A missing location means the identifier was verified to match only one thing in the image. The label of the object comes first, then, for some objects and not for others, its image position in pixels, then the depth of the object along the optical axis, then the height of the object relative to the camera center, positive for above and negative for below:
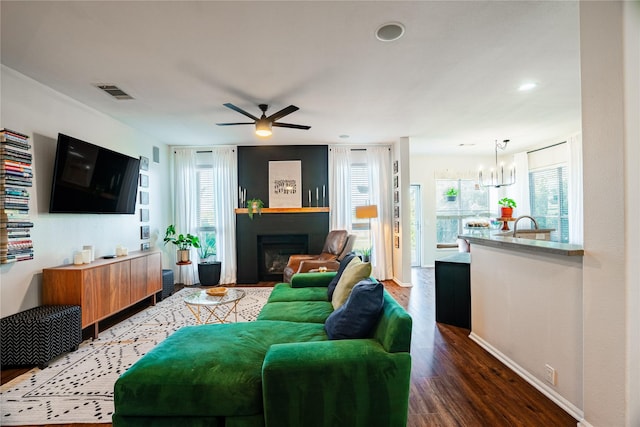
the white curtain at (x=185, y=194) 5.64 +0.45
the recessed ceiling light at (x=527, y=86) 3.12 +1.39
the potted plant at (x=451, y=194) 7.21 +0.48
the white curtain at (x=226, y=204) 5.62 +0.24
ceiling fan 3.38 +1.11
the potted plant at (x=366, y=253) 5.62 -0.78
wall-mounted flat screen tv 3.10 +0.48
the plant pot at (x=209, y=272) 5.34 -1.05
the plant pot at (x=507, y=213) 4.55 -0.02
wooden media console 2.93 -0.75
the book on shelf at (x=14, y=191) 2.56 +0.26
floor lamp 5.36 +0.04
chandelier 4.34 +0.55
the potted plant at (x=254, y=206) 5.47 +0.19
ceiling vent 3.05 +1.40
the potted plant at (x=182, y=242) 5.19 -0.46
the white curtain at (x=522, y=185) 6.48 +0.61
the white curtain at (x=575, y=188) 5.12 +0.41
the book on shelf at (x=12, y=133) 2.54 +0.79
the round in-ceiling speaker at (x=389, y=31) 2.09 +1.38
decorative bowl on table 2.96 -0.79
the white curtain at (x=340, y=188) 5.69 +0.53
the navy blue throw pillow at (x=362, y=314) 1.74 -0.61
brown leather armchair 4.32 -0.72
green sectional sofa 1.45 -0.89
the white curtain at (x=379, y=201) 5.75 +0.26
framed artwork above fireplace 5.67 +0.66
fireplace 5.76 -0.74
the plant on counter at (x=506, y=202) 6.43 +0.22
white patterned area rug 1.91 -1.30
